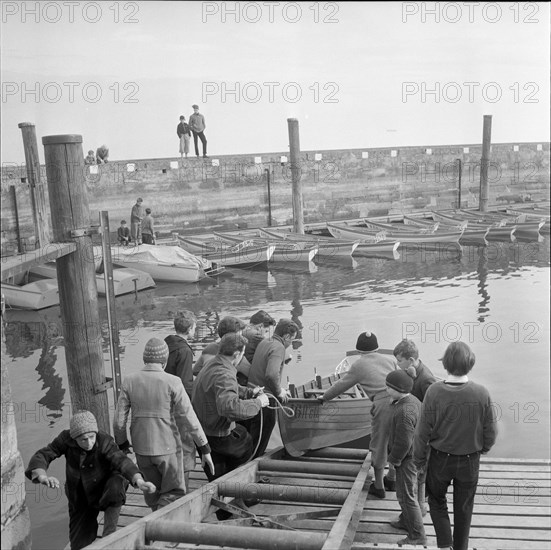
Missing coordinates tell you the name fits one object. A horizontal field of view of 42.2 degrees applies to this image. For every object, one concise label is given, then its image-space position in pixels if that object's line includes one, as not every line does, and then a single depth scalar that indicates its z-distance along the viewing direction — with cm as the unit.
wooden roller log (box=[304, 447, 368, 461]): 662
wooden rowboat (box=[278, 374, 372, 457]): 644
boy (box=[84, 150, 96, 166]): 2950
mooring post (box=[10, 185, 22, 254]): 2720
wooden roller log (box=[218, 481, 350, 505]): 543
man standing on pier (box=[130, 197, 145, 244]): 2580
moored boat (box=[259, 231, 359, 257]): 2762
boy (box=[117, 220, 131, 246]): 2603
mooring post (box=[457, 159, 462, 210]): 4141
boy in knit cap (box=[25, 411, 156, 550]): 438
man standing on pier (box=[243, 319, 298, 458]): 610
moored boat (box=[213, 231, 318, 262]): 2644
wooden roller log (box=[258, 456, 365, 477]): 618
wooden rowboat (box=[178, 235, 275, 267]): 2552
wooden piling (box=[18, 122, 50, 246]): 1503
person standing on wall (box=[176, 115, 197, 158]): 2938
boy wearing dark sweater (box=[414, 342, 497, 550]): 451
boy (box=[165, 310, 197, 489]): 600
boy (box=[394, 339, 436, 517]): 550
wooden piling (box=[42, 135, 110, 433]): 623
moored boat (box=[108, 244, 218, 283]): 2317
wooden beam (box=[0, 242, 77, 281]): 469
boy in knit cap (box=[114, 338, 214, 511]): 495
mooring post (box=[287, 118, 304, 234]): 3005
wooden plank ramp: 439
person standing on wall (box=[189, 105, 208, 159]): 2826
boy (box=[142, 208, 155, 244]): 2649
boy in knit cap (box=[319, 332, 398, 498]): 553
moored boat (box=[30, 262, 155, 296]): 2139
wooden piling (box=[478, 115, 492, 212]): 3725
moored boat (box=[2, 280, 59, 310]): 1922
